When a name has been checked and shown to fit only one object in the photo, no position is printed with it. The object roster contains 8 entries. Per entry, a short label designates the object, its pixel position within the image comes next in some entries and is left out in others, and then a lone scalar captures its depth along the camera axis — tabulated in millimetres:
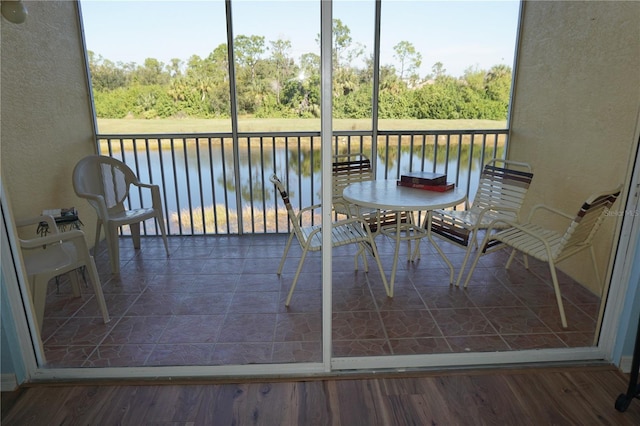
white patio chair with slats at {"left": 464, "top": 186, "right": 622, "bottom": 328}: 2121
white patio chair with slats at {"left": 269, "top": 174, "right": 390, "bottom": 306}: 2408
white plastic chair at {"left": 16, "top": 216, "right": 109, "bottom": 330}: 2070
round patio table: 2443
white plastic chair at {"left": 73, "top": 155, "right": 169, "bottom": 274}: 2967
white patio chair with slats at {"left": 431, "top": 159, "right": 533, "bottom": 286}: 2748
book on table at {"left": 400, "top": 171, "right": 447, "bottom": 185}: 2795
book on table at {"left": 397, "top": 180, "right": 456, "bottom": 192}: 2760
